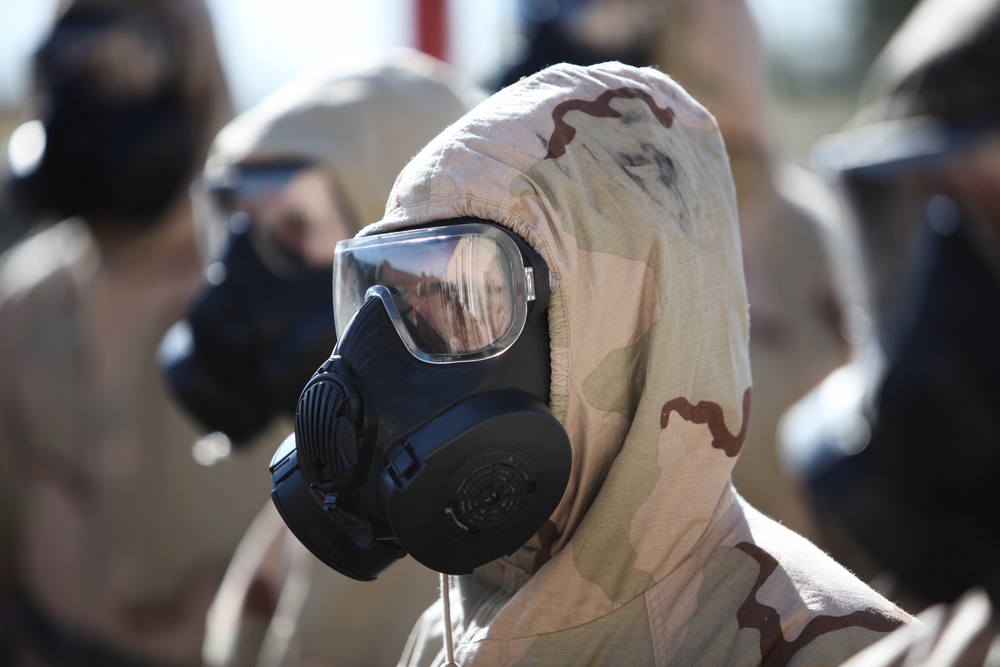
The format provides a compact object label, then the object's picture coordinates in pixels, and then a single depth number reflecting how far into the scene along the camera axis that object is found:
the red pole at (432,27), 7.45
